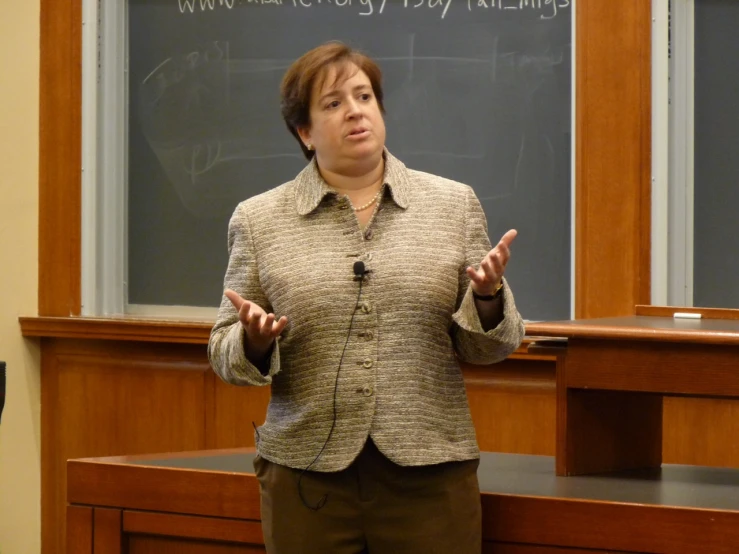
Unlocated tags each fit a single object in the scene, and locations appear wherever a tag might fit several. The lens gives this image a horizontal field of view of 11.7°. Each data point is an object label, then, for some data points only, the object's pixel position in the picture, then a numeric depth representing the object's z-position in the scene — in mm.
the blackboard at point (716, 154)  7685
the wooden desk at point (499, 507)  6385
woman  6200
